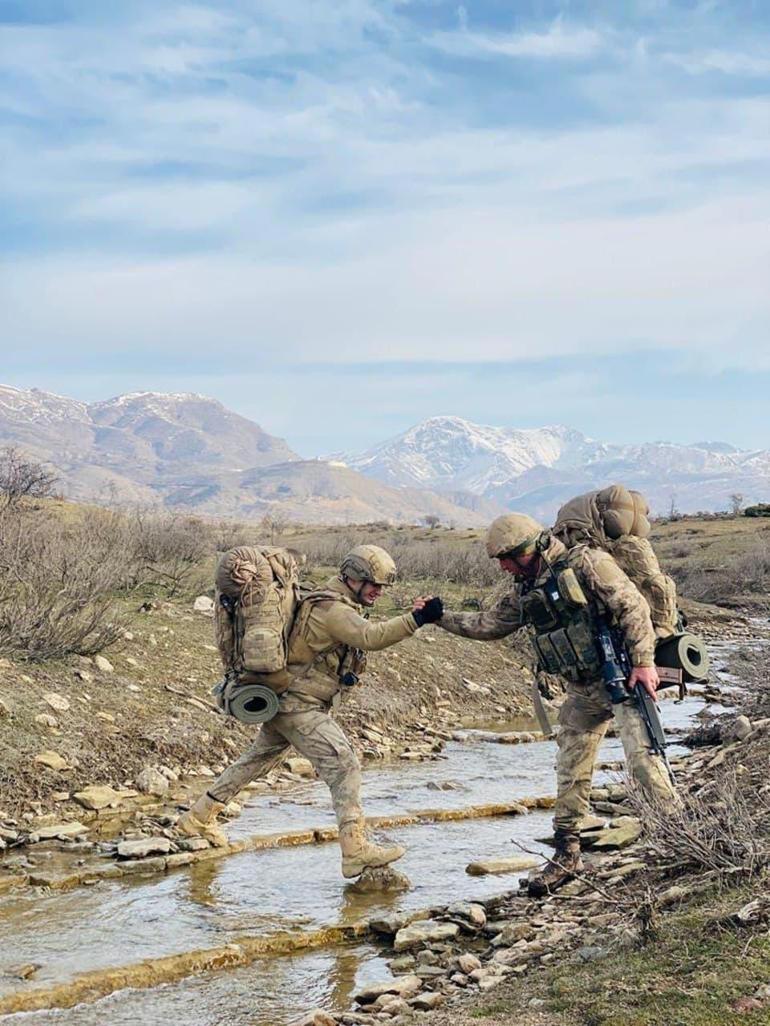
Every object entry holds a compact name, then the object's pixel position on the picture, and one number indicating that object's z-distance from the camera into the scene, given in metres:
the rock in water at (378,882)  7.53
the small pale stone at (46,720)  9.92
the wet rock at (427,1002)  5.24
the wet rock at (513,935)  6.25
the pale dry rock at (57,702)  10.29
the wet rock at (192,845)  8.29
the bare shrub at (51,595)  11.20
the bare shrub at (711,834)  5.68
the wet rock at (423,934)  6.38
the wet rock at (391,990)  5.52
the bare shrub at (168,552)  18.62
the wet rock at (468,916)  6.63
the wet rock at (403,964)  6.06
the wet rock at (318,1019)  5.05
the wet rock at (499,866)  8.02
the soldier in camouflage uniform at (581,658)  7.23
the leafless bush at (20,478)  19.77
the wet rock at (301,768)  11.24
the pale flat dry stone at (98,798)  9.18
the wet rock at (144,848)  8.02
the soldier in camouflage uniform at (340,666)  7.45
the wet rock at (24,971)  5.80
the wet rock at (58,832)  8.34
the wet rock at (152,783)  9.83
